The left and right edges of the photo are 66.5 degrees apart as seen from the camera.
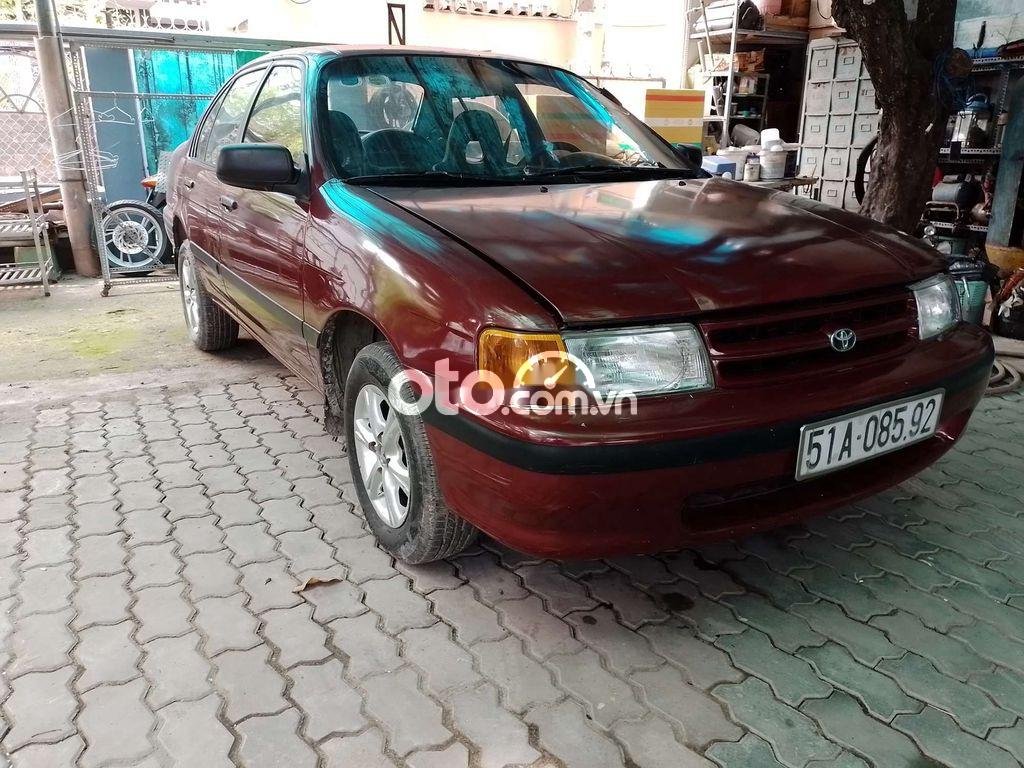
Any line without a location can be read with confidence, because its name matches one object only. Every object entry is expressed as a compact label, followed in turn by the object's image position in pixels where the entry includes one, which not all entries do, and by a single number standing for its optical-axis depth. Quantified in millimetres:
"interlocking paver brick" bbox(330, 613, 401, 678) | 2072
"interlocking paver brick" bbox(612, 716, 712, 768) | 1765
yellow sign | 7465
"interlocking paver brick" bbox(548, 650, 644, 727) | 1914
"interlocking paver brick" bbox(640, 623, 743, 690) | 2033
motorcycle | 7383
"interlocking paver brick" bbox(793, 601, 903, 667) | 2119
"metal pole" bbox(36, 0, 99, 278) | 6668
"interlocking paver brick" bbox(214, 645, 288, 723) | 1915
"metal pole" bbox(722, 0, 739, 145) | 10812
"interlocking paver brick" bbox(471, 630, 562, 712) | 1960
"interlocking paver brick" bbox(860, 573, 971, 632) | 2265
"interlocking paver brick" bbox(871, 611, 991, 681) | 2066
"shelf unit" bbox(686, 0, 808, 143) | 10953
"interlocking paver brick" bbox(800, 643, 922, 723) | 1922
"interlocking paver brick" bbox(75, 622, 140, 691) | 2010
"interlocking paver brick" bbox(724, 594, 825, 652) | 2168
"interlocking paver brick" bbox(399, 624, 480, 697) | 2012
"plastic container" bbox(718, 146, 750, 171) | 7059
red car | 1848
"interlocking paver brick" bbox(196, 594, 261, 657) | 2148
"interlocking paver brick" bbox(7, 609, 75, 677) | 2066
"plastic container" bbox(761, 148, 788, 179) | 6703
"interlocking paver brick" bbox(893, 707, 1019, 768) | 1767
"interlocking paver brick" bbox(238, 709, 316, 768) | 1762
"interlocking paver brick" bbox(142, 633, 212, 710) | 1953
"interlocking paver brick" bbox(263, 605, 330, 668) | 2109
